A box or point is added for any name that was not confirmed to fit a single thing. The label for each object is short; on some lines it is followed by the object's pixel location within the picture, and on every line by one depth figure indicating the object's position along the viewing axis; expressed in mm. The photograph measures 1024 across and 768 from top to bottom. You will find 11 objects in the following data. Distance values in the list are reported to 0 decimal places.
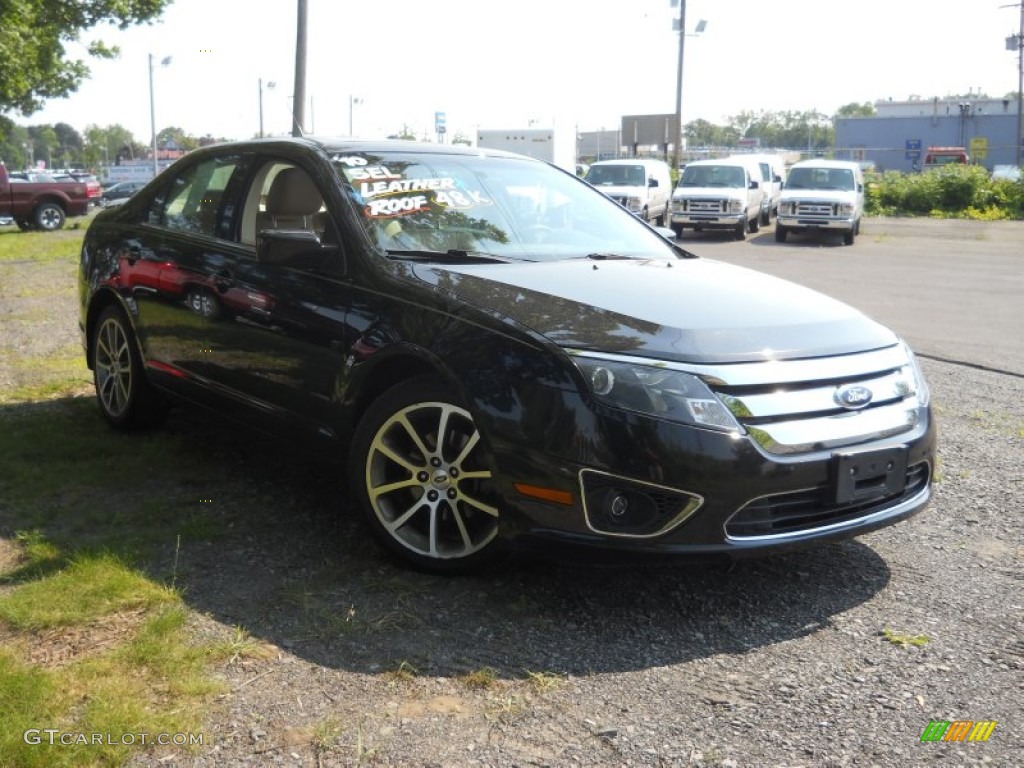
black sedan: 3449
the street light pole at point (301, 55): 19812
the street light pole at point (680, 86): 45875
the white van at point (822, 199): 24469
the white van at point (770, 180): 30709
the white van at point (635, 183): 25828
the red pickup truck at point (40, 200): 27656
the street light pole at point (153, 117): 60219
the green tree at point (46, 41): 23359
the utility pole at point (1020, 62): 57469
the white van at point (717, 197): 25594
